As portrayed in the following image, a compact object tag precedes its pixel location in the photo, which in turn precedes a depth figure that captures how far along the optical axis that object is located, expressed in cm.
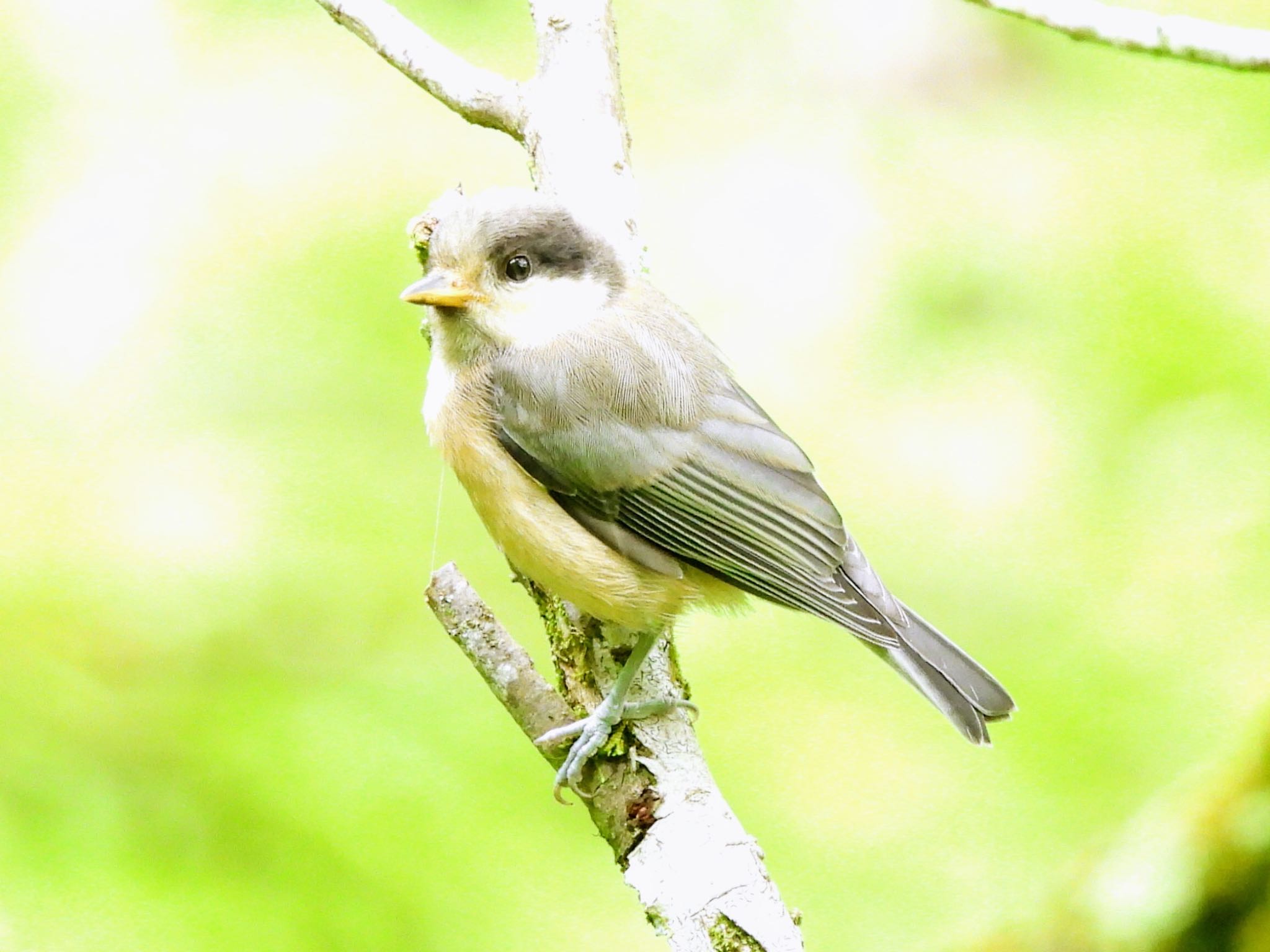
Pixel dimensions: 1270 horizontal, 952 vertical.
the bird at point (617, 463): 554
